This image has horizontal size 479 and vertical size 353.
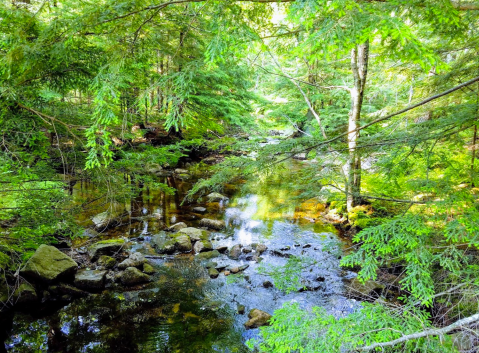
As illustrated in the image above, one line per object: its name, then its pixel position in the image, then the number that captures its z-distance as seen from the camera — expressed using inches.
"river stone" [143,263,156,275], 306.9
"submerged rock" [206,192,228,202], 544.5
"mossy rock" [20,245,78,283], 255.6
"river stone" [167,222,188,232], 410.1
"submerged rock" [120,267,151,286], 285.3
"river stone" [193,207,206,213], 498.0
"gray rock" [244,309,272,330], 232.3
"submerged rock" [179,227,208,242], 385.1
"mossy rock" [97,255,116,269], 309.0
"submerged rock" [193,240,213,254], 358.3
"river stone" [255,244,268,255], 356.1
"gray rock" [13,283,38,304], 239.9
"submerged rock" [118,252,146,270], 307.3
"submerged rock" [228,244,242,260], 346.9
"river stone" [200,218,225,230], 430.3
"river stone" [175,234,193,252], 359.6
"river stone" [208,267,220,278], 305.4
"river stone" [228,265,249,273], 314.8
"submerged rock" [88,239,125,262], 323.0
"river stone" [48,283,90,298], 260.7
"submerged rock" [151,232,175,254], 355.3
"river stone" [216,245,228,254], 361.4
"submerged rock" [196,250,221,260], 343.9
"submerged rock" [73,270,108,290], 271.9
